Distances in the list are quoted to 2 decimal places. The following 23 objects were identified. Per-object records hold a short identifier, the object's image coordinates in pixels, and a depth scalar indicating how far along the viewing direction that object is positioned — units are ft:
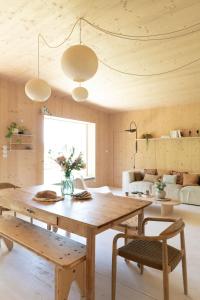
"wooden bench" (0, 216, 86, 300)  5.28
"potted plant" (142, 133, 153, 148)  21.01
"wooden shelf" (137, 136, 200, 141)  18.27
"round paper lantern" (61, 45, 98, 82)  5.41
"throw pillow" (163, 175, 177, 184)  17.87
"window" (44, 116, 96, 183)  18.88
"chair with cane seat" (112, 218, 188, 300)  5.15
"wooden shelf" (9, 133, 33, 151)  15.34
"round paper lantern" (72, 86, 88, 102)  9.59
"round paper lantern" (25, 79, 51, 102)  7.77
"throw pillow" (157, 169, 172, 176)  19.30
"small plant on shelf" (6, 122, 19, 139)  14.74
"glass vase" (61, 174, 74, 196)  8.28
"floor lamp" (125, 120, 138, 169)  22.34
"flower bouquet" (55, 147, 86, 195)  8.06
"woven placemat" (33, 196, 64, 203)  7.30
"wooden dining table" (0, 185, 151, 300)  5.39
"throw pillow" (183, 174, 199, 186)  16.99
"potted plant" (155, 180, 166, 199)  13.71
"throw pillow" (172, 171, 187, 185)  17.90
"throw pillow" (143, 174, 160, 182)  18.70
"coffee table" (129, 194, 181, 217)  12.92
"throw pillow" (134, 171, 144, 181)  19.81
